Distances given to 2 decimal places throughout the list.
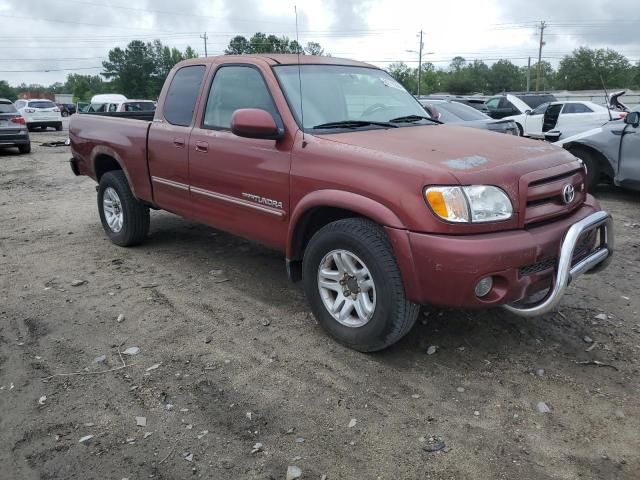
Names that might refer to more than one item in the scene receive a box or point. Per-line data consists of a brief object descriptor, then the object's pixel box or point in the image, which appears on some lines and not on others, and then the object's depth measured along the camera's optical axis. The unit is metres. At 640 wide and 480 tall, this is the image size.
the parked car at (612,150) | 7.68
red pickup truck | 3.08
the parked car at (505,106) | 18.31
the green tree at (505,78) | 86.03
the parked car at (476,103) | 16.37
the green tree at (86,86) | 100.81
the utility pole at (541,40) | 63.41
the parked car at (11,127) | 15.17
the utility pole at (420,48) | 75.16
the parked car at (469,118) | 9.83
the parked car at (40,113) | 26.47
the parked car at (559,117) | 15.44
